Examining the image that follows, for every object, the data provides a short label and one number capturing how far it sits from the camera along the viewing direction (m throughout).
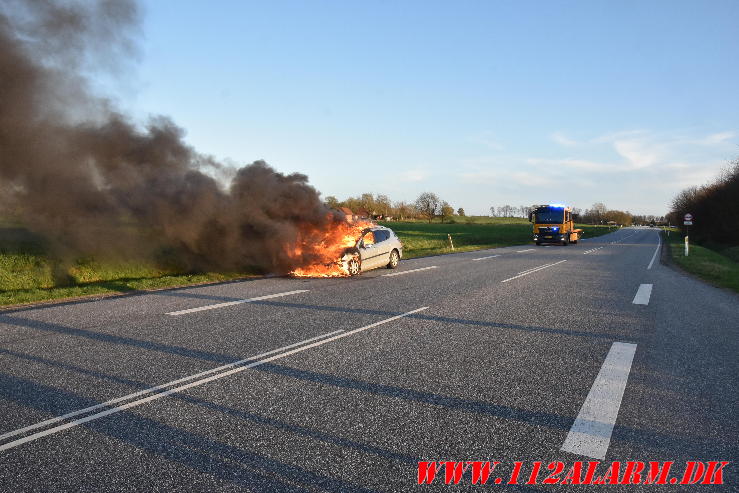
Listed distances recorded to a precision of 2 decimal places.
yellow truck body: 32.19
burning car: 14.02
